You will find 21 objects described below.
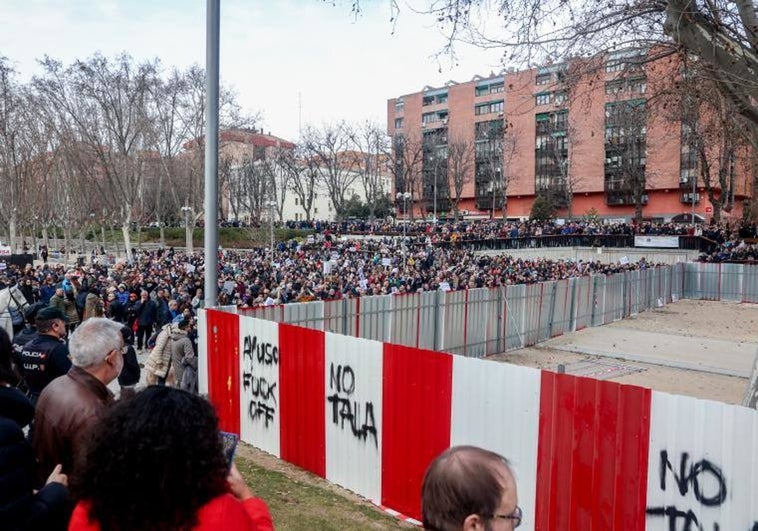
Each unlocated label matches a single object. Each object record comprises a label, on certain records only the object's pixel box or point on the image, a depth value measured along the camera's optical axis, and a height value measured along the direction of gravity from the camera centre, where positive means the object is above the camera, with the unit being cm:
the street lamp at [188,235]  4157 -64
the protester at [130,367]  536 -127
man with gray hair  294 -83
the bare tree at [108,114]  3569 +684
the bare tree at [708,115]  1225 +289
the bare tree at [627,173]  5762 +595
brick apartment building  6644 +757
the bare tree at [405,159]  7376 +845
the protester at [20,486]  223 -97
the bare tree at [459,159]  7428 +841
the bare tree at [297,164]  7400 +786
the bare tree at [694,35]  786 +272
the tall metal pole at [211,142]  852 +117
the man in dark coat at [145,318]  1501 -224
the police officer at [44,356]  441 -93
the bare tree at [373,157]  7519 +889
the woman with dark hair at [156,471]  179 -72
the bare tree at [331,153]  7269 +889
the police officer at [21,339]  546 -114
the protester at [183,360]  859 -185
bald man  174 -75
